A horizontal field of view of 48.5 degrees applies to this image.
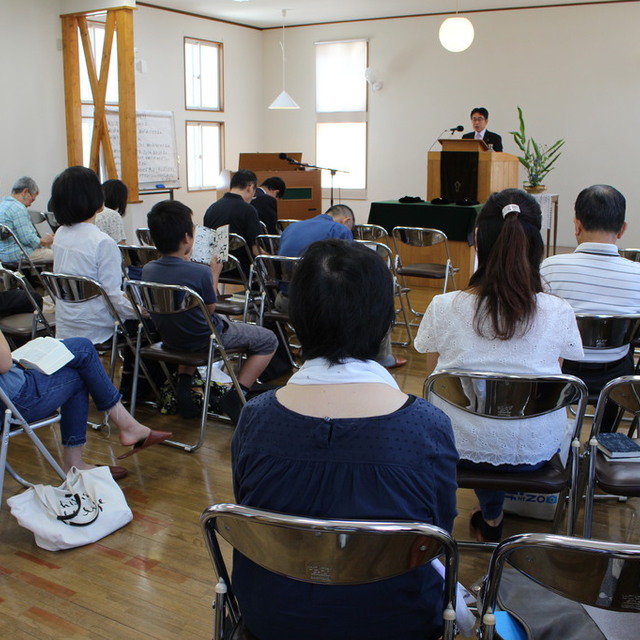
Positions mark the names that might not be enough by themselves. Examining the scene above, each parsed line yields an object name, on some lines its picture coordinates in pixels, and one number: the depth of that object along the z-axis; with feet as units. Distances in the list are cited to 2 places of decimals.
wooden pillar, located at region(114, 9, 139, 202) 25.50
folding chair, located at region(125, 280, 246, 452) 10.52
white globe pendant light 25.58
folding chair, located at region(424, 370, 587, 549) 6.64
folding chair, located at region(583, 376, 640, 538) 6.82
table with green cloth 21.84
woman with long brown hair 6.95
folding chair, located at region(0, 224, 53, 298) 17.94
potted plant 26.86
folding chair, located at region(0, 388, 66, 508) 8.27
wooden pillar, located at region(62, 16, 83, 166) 27.50
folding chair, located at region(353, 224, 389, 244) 18.57
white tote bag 8.27
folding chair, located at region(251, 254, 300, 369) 13.33
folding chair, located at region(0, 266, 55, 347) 12.68
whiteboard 30.45
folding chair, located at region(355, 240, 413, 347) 14.73
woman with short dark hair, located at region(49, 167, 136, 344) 11.46
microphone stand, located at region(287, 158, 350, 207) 27.68
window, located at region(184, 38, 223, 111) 35.12
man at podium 28.40
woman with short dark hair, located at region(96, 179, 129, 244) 15.65
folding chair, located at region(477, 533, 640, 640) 3.71
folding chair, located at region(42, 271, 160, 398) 11.08
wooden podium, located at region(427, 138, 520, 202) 22.98
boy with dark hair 11.00
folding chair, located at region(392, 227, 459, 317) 17.24
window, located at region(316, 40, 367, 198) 37.40
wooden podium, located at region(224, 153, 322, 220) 30.22
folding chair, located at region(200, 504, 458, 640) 3.82
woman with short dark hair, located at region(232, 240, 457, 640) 4.16
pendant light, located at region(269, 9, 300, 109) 32.94
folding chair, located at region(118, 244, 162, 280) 15.08
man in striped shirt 9.20
